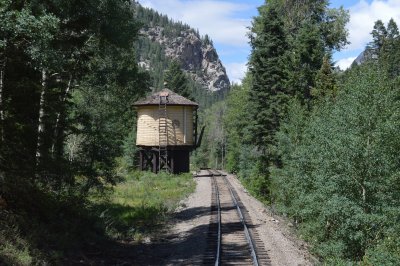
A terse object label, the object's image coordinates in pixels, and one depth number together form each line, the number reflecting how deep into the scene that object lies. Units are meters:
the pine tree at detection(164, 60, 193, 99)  72.38
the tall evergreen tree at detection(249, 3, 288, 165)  33.84
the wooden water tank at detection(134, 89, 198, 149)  41.28
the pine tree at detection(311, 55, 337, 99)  31.61
